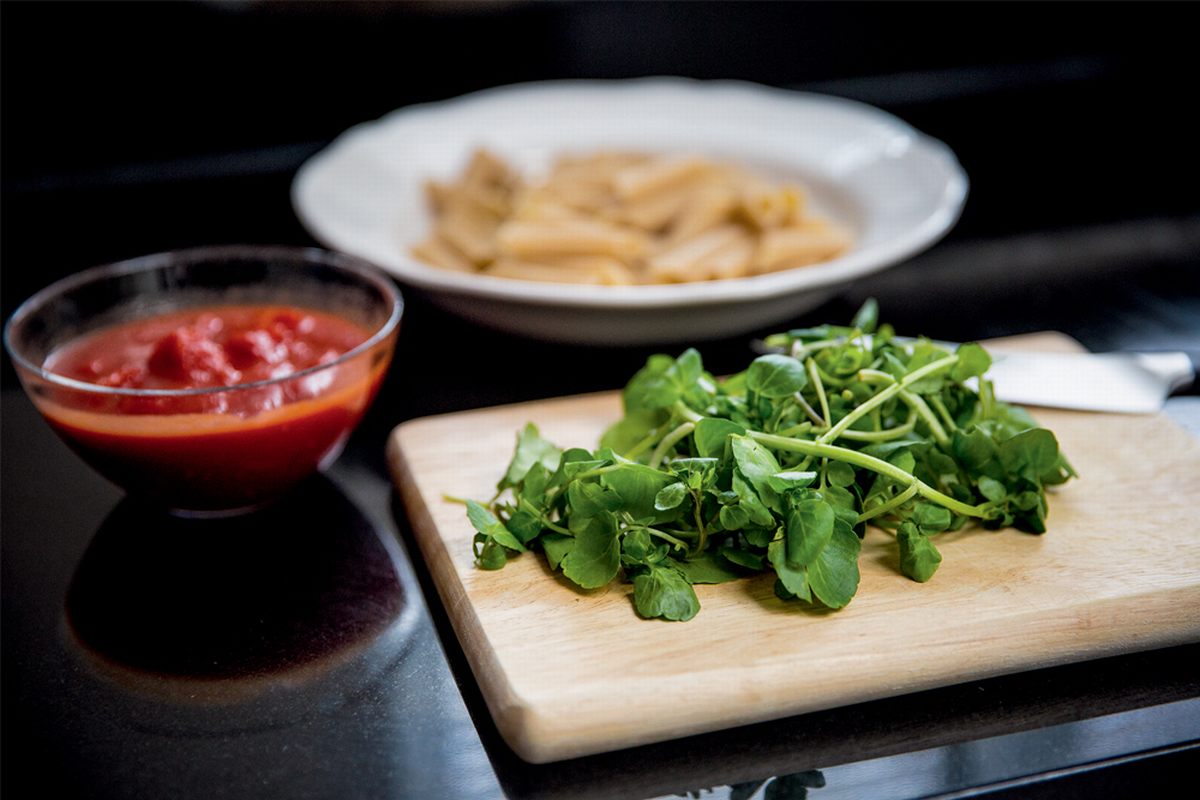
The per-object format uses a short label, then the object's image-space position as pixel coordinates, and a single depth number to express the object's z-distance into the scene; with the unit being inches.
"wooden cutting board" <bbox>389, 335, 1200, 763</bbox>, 23.4
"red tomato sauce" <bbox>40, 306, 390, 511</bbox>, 25.2
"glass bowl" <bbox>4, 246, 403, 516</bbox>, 25.2
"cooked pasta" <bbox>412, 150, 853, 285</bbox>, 30.4
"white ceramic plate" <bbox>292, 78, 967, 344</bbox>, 28.8
